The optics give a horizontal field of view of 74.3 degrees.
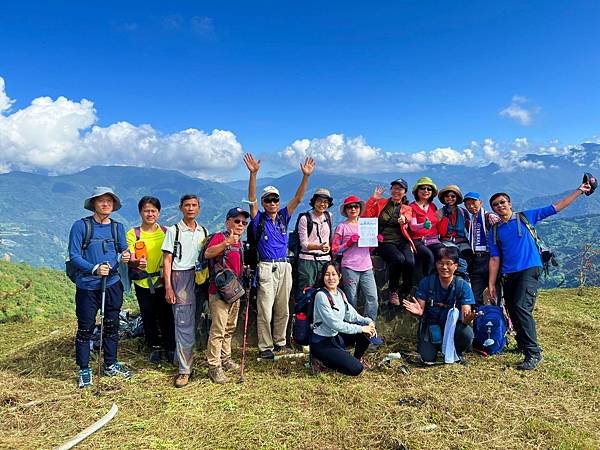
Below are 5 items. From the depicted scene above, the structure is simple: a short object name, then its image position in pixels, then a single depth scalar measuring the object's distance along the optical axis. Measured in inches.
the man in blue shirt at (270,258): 289.1
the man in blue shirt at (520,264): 289.7
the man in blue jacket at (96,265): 251.3
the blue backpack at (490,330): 316.8
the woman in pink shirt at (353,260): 312.0
